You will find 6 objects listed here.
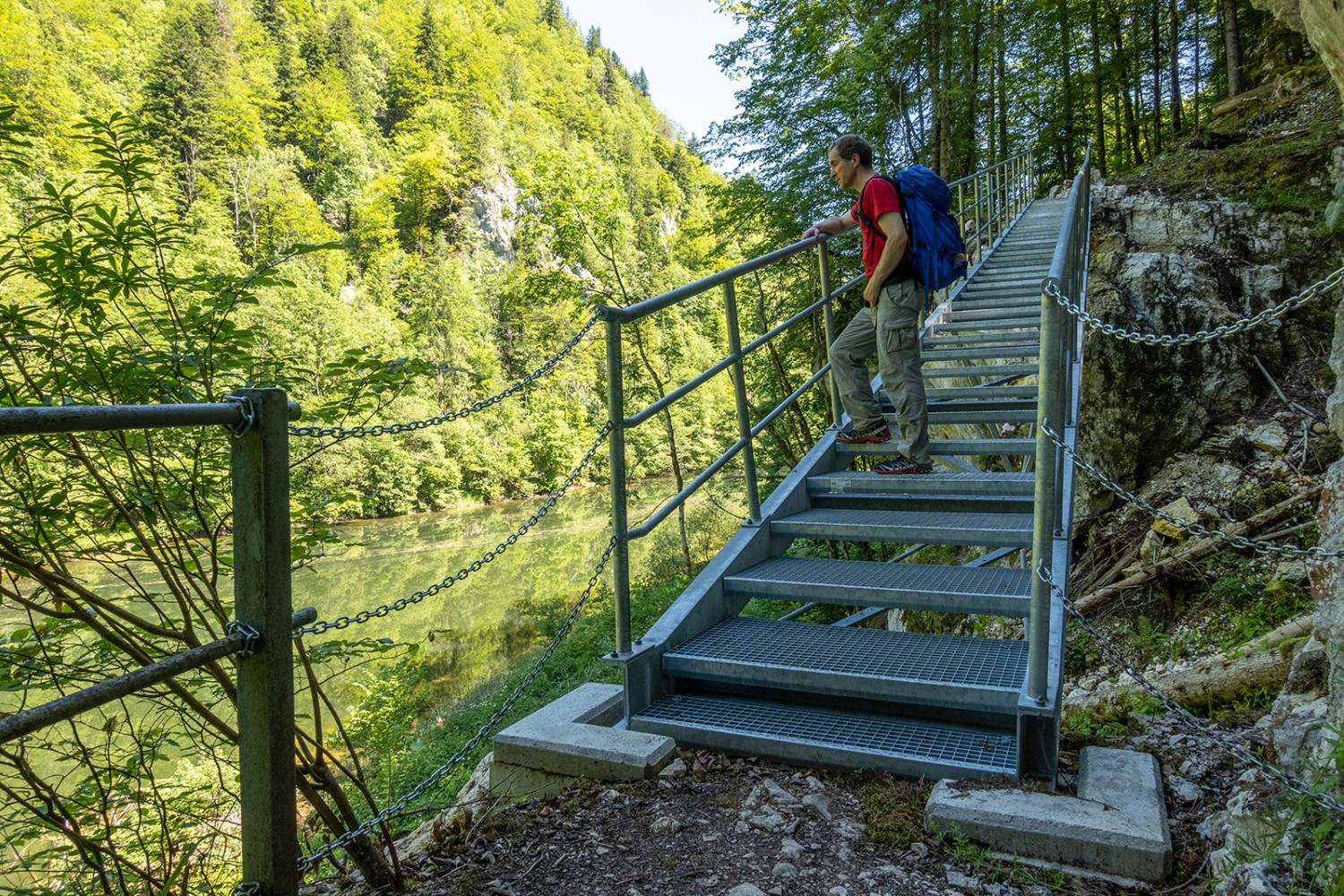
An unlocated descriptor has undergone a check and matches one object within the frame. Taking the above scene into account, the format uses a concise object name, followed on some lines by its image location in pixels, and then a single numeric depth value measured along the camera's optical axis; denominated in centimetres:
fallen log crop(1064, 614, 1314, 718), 322
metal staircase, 252
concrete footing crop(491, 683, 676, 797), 258
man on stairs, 381
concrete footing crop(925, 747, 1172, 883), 194
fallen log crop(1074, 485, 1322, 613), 436
